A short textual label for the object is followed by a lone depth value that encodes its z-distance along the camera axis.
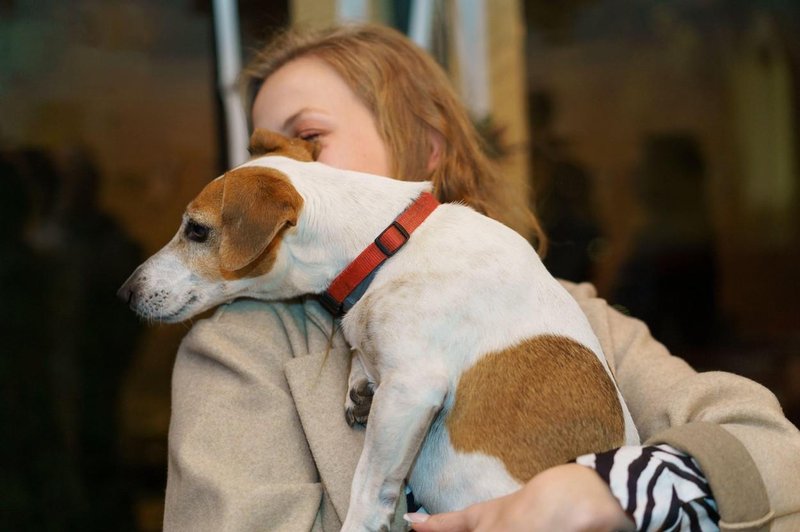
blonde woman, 1.26
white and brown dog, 1.36
